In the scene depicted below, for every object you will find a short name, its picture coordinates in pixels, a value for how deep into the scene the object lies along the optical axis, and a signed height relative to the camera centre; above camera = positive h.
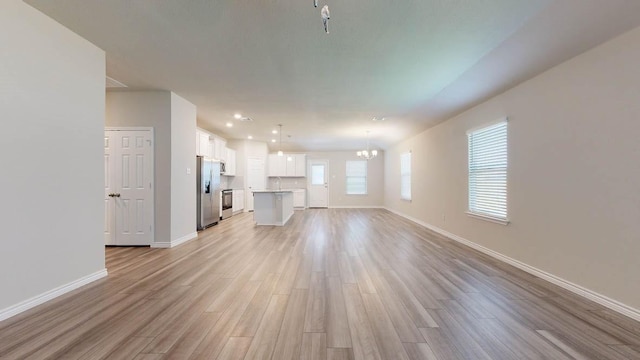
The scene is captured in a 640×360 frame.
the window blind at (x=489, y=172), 3.92 +0.11
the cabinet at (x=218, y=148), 7.38 +0.90
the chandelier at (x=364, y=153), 8.62 +0.83
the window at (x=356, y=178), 11.59 +0.04
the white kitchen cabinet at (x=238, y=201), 8.87 -0.74
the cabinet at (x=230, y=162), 8.61 +0.55
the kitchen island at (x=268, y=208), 7.00 -0.76
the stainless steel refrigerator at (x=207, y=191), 6.16 -0.30
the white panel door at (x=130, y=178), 4.54 +0.01
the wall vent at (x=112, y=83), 3.98 +1.47
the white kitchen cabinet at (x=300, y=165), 11.20 +0.58
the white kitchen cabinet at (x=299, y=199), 11.00 -0.83
